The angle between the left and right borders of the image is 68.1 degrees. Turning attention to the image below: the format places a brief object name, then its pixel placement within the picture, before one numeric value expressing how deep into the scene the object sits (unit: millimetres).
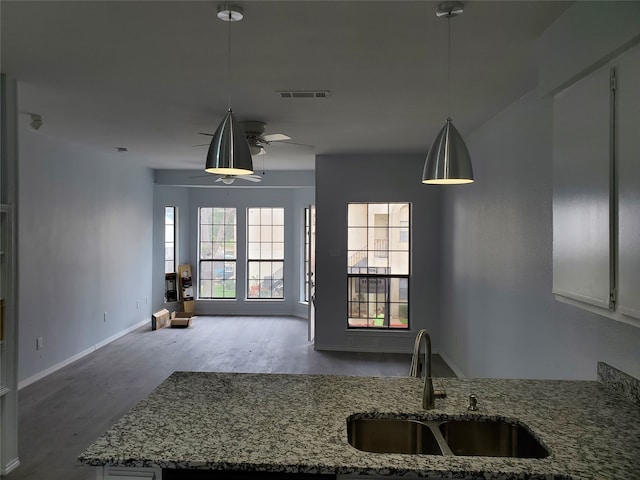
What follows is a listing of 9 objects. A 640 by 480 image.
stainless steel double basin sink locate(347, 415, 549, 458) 1872
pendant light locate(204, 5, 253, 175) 2090
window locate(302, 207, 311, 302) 9344
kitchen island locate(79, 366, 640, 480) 1474
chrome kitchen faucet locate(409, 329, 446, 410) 1905
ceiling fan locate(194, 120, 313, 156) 4648
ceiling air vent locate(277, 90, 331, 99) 3635
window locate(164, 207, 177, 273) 9227
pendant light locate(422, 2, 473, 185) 2113
